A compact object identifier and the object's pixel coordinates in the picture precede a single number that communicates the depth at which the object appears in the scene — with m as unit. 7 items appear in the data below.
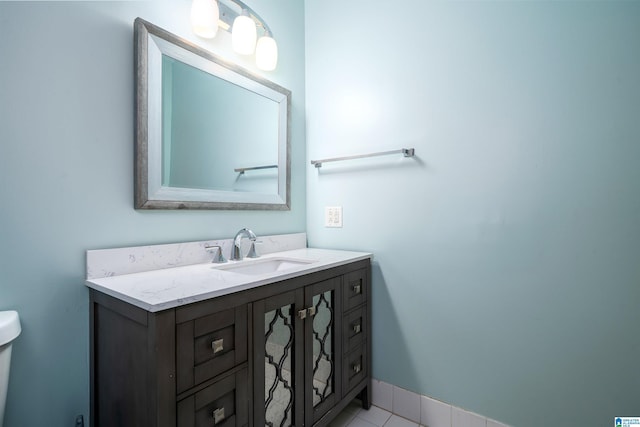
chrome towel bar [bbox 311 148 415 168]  1.48
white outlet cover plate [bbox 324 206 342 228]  1.75
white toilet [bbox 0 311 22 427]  0.78
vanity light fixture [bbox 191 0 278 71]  1.26
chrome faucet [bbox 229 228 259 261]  1.42
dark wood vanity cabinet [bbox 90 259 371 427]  0.77
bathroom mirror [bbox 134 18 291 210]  1.15
